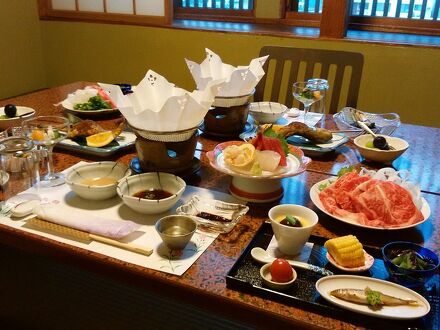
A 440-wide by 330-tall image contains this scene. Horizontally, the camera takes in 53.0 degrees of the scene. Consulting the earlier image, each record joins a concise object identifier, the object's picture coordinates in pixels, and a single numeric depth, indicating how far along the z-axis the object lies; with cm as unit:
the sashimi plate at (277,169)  112
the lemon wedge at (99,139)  146
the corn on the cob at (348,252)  89
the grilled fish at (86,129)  149
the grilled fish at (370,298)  78
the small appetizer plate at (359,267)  88
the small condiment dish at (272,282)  83
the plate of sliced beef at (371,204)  103
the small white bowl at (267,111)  173
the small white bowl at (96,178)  112
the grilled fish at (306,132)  149
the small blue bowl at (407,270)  83
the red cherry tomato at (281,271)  84
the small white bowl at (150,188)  105
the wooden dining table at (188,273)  82
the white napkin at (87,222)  99
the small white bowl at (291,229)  92
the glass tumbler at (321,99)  170
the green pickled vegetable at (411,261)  85
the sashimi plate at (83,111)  175
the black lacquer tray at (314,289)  76
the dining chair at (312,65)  203
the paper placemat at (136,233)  92
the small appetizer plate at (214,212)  104
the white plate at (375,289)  76
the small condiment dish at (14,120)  164
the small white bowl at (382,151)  140
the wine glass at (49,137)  127
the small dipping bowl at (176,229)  93
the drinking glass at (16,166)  121
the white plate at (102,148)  143
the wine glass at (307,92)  169
